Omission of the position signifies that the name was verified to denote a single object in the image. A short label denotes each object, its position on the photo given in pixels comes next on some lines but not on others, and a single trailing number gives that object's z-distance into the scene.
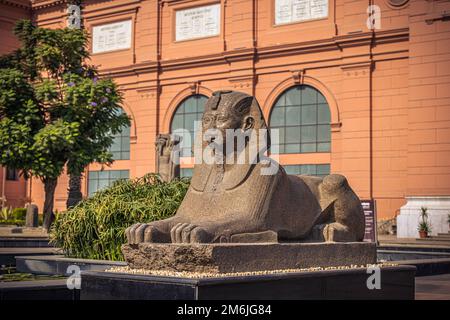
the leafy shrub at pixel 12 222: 28.78
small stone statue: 21.88
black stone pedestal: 5.82
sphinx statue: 6.70
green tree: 20.70
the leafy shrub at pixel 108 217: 10.66
